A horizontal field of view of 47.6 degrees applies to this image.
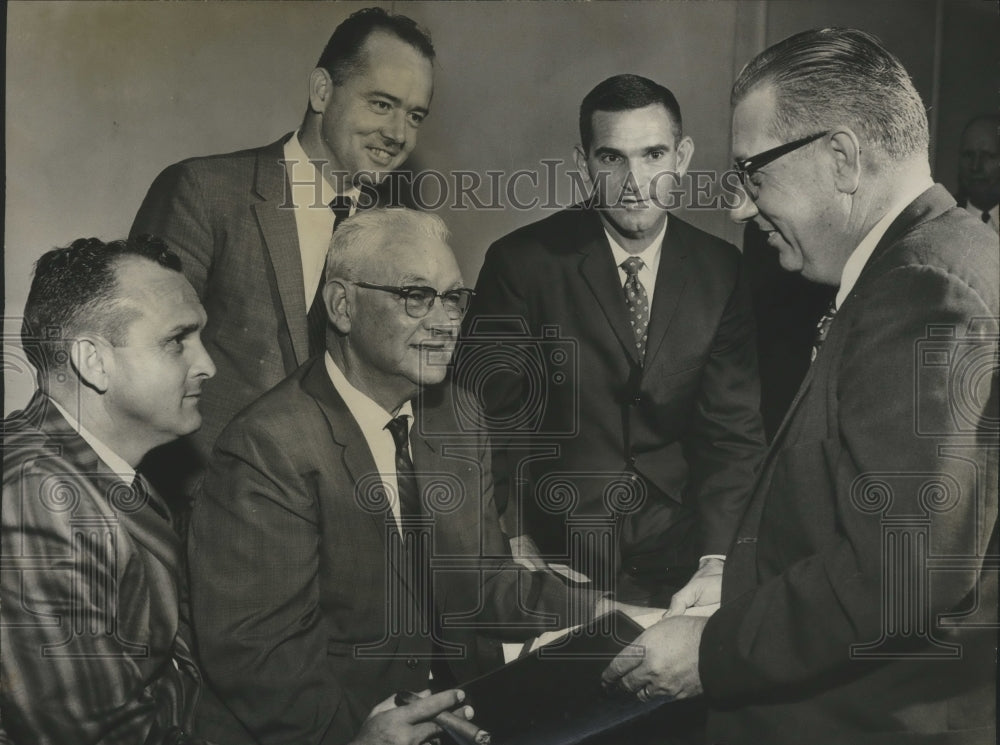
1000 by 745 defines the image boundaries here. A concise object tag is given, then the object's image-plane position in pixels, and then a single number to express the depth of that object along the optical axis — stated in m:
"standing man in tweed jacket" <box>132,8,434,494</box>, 3.44
